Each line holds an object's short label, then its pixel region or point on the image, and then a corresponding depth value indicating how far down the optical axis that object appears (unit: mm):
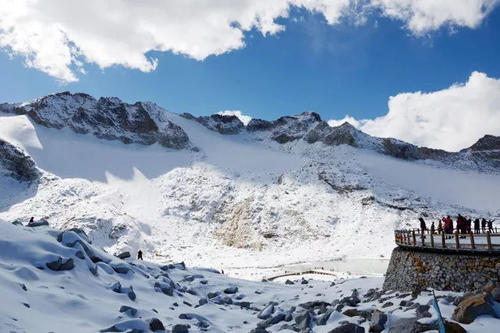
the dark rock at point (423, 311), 11508
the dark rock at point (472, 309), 10805
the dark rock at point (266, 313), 16656
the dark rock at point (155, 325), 11284
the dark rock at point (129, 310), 12023
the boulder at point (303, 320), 13927
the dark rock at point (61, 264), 13742
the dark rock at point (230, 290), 22405
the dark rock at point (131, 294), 14609
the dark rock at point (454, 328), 9969
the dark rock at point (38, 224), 19125
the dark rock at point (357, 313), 13891
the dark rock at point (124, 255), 22673
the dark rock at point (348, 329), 11867
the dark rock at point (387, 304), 15067
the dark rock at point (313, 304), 18109
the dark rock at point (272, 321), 15254
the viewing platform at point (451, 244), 14711
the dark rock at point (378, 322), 12078
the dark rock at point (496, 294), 11906
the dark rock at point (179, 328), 11750
